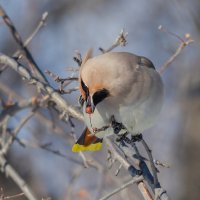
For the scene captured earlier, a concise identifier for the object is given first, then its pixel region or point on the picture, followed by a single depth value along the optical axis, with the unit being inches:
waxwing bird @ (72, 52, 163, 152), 267.9
